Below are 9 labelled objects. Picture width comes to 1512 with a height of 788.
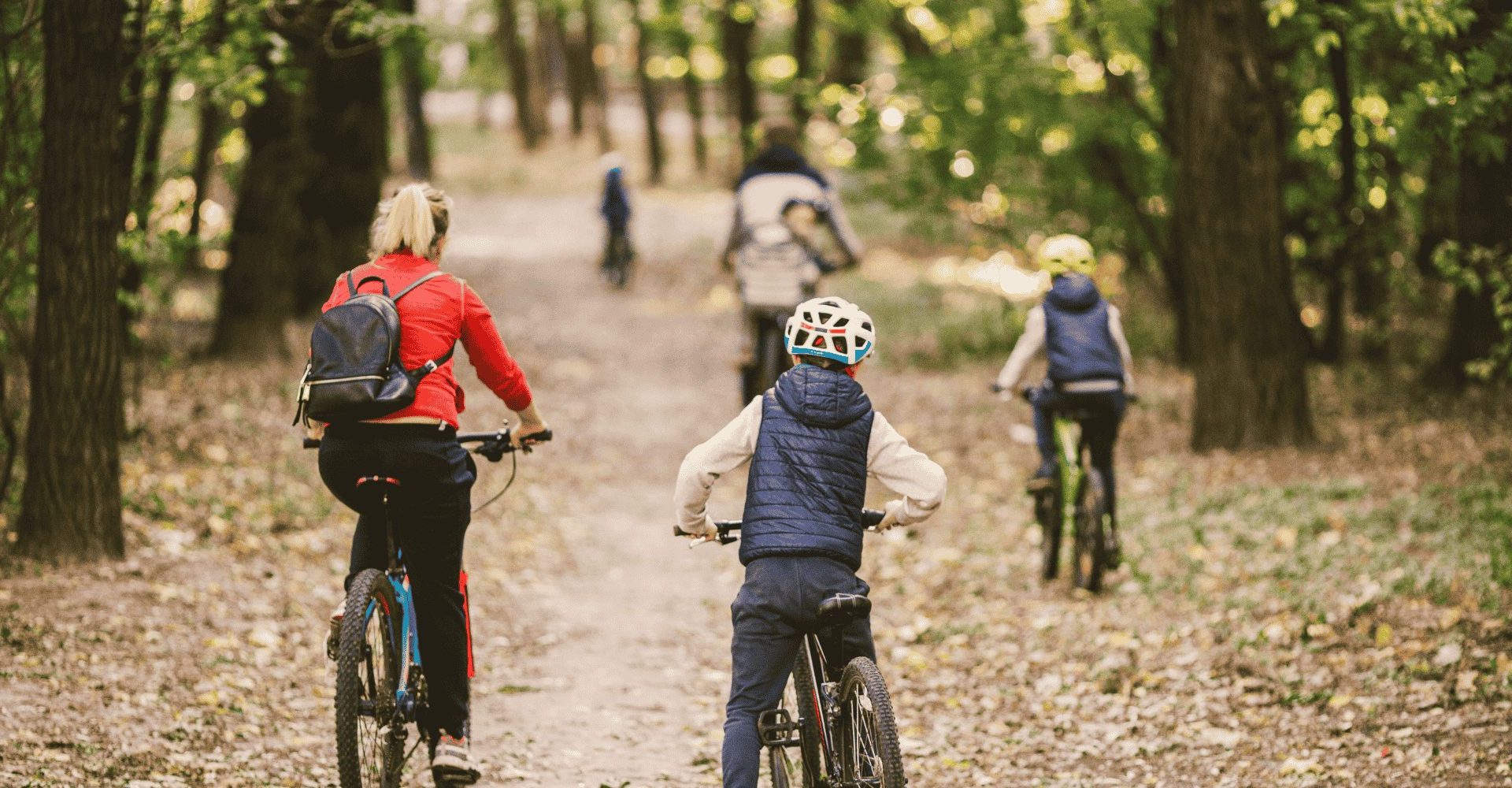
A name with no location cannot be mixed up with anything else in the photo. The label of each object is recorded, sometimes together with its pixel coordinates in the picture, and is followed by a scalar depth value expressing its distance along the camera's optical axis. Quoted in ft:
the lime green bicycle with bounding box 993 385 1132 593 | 57.82
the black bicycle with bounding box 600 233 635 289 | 159.43
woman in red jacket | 32.65
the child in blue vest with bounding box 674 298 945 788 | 30.30
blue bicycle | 31.83
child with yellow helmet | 56.18
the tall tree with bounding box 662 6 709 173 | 234.17
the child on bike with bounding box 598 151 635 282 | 157.17
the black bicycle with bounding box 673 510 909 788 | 29.27
